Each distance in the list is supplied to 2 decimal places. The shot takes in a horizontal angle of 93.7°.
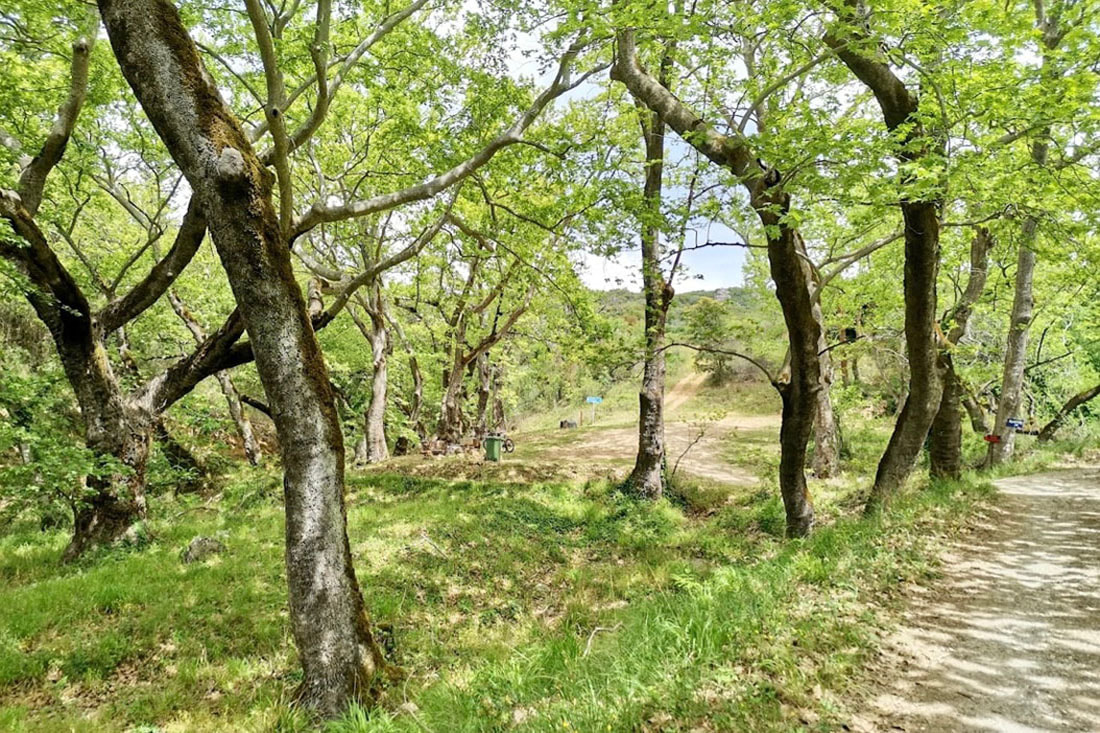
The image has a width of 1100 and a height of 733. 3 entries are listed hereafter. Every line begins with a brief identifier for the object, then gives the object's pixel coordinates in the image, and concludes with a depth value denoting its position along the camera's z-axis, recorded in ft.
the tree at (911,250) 16.26
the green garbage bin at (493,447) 47.52
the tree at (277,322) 11.86
